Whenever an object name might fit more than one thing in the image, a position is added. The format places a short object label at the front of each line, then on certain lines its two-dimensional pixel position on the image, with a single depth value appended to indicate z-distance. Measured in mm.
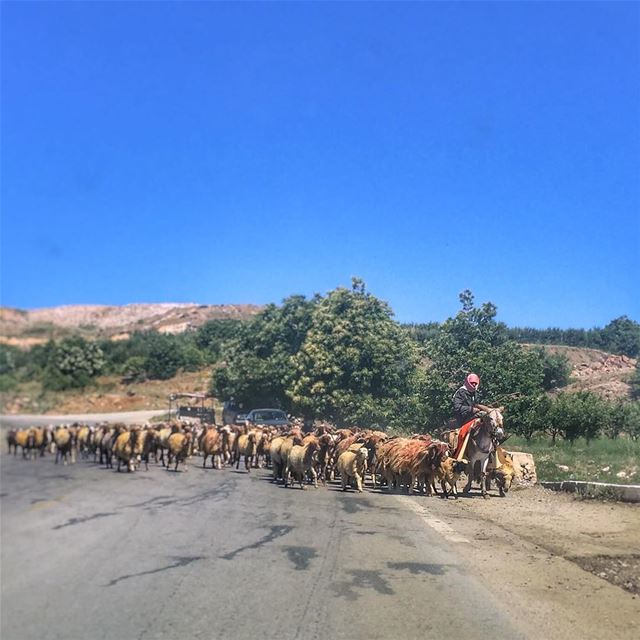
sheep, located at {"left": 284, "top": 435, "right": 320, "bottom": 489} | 16141
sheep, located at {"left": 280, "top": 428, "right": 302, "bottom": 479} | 16778
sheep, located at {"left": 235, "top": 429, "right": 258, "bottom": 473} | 19642
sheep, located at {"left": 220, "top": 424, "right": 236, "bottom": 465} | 18703
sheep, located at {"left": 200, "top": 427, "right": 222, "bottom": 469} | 15608
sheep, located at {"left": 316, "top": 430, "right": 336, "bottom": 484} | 17188
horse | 13664
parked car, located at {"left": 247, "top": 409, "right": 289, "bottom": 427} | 29531
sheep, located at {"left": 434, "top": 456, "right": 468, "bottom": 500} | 15133
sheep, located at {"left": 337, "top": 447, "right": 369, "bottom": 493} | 16125
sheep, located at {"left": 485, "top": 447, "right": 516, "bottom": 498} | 15492
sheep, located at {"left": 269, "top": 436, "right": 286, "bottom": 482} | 17000
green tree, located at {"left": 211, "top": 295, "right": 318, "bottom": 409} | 29672
